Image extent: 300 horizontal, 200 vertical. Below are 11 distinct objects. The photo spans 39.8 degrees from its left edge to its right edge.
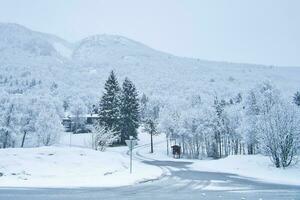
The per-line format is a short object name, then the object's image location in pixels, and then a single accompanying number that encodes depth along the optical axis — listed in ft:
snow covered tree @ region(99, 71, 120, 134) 281.13
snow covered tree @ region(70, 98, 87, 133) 438.40
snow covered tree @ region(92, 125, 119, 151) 177.88
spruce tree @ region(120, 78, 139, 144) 289.12
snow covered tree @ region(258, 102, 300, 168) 115.34
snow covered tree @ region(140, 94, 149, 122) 572.59
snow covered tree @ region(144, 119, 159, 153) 302.04
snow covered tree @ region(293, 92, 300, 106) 298.72
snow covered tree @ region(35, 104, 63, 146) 276.21
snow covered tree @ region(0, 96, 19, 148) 245.65
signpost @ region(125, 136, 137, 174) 97.29
